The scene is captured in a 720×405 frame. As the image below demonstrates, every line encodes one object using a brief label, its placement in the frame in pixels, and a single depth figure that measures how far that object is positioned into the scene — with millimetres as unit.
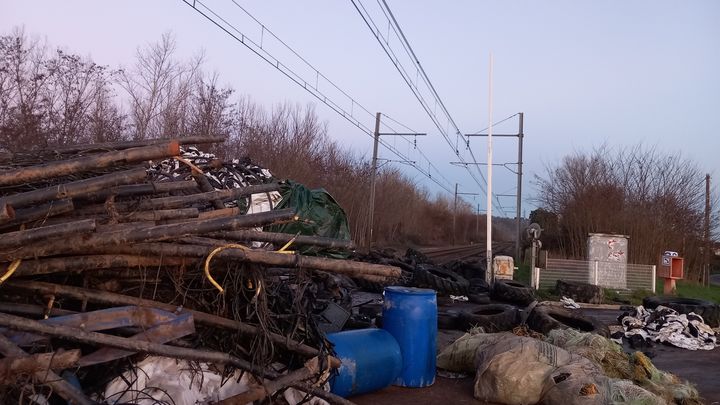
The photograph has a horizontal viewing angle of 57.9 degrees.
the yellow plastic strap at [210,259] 5379
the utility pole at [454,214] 85025
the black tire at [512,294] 16953
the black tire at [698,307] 14551
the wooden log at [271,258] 5230
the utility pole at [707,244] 34469
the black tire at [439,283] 17516
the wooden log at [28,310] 4855
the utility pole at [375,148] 35500
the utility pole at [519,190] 32188
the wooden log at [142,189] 5330
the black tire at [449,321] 11883
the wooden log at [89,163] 4914
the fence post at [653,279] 23125
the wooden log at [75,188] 4676
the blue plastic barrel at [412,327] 7688
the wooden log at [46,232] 4418
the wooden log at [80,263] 4844
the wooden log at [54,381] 4281
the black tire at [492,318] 11203
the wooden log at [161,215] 5422
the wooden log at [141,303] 5035
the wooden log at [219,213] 5940
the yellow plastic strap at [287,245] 6033
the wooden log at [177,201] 5505
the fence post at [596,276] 22281
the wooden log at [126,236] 4648
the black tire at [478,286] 18533
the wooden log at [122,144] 6609
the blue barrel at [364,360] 6812
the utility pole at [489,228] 20812
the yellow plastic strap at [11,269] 4602
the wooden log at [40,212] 4746
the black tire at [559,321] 10979
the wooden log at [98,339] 4457
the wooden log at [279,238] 6039
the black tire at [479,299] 16938
